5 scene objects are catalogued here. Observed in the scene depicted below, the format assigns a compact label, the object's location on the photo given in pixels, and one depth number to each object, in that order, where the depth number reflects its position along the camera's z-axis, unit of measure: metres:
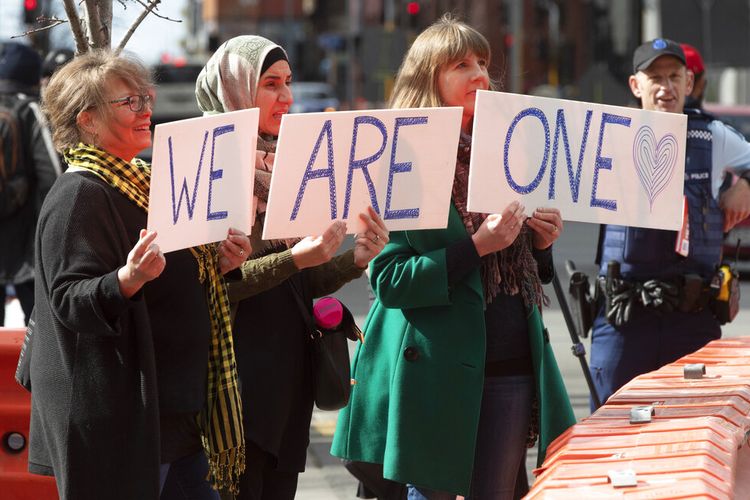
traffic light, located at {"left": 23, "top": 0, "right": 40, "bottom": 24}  34.22
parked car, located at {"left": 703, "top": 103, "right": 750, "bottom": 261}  28.34
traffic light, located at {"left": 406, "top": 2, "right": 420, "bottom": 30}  59.69
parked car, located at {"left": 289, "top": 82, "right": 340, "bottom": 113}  93.50
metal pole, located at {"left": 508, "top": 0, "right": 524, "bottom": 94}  62.42
